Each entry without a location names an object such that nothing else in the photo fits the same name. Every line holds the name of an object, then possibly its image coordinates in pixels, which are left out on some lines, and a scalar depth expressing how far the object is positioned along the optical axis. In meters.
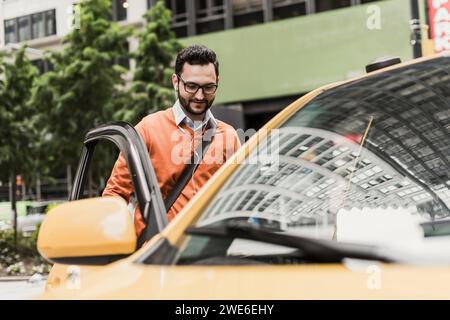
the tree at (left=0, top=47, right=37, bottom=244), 17.48
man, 2.91
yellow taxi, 1.48
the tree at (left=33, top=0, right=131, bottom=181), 18.27
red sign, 15.47
